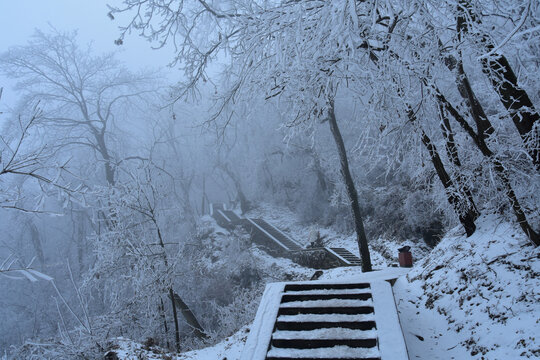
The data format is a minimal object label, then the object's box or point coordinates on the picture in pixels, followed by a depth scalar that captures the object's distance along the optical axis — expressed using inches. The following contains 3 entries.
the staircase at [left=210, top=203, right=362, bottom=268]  652.7
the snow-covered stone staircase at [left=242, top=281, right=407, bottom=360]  136.4
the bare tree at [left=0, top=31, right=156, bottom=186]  605.9
